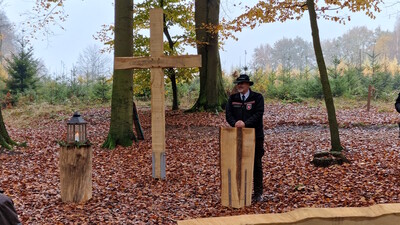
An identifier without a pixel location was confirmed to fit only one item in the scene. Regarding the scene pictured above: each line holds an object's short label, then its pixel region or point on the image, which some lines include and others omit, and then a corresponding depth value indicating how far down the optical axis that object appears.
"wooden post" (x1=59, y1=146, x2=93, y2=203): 6.27
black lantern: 6.26
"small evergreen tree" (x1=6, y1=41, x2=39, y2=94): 23.48
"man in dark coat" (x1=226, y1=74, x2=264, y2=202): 5.82
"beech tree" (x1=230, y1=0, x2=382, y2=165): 8.13
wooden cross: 7.55
